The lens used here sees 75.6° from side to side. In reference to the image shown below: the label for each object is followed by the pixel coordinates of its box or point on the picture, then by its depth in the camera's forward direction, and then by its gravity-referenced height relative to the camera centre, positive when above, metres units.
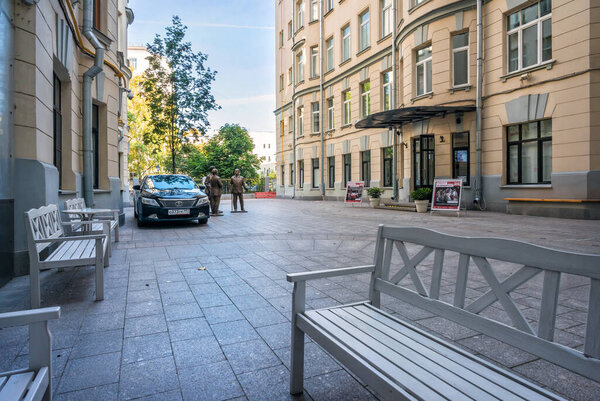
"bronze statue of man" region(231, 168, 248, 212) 16.59 +0.10
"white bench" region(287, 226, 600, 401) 1.53 -0.80
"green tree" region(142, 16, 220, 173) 16.03 +4.15
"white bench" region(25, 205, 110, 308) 3.84 -0.74
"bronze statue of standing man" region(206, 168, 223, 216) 14.97 -0.06
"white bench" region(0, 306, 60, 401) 1.57 -0.76
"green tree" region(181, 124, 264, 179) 54.56 +4.60
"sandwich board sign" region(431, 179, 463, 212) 14.32 -0.34
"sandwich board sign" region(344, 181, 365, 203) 20.69 -0.29
